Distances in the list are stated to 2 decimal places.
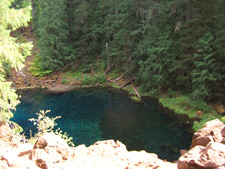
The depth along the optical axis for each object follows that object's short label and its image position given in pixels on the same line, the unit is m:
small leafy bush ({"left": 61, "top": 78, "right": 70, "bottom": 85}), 24.67
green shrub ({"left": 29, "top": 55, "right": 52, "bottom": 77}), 26.11
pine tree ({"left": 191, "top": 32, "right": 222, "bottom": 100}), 14.13
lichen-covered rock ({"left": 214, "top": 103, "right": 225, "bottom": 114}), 14.14
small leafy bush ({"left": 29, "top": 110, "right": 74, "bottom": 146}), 7.62
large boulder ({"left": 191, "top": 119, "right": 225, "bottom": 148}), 5.62
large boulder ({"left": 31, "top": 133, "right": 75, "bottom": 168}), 4.67
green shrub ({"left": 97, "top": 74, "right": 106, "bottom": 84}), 24.47
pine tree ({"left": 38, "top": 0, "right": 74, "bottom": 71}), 25.17
